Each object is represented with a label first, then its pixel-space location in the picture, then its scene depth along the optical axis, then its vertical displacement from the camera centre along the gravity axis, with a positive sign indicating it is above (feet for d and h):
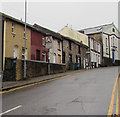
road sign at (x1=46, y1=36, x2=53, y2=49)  61.86 +6.88
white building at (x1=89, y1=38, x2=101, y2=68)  151.21 +9.09
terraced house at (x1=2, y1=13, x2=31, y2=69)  59.52 +8.98
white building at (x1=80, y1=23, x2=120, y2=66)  181.85 +24.57
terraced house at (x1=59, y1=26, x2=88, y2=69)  105.81 +8.84
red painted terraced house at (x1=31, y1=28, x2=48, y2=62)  76.28 +7.37
